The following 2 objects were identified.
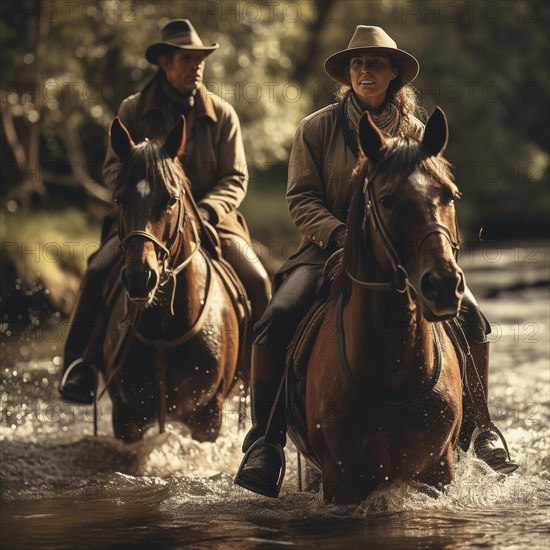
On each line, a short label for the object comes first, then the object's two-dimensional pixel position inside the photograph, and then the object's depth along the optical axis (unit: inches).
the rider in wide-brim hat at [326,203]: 604.4
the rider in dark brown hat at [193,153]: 816.9
